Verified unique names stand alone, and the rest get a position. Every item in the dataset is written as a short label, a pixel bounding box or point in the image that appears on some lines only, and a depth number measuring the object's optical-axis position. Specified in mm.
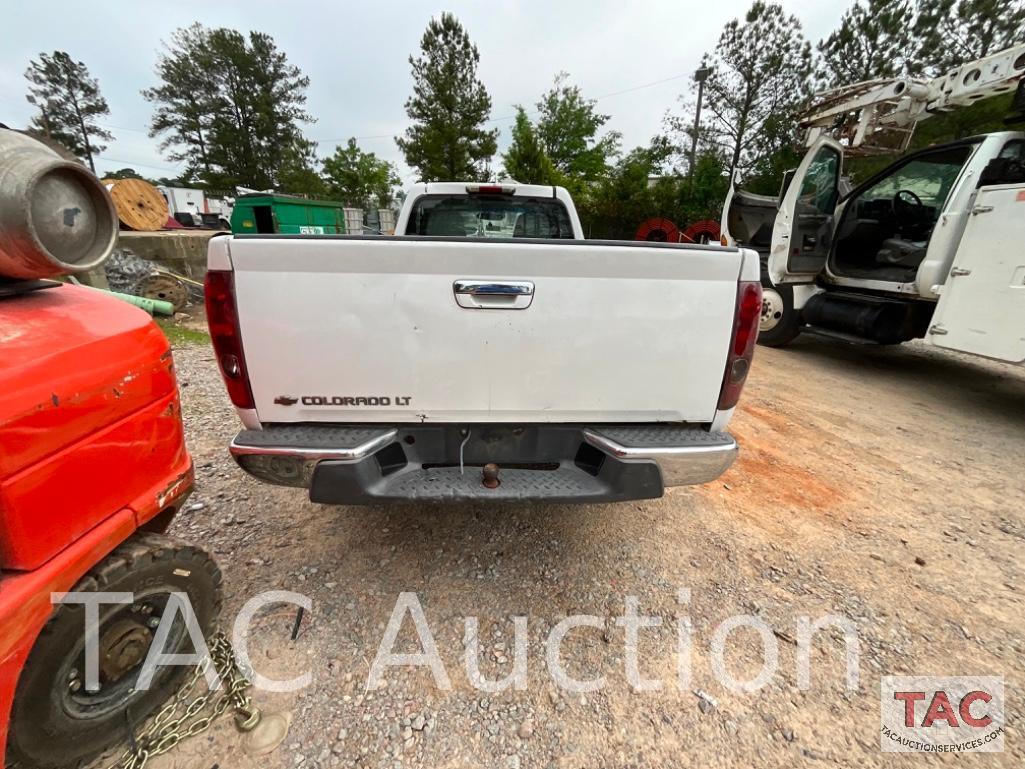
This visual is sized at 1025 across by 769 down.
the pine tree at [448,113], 27406
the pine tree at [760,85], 22953
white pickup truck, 1717
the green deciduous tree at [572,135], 29484
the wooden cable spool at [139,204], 8805
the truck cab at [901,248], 4098
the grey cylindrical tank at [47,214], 1099
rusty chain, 1463
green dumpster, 12875
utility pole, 22219
